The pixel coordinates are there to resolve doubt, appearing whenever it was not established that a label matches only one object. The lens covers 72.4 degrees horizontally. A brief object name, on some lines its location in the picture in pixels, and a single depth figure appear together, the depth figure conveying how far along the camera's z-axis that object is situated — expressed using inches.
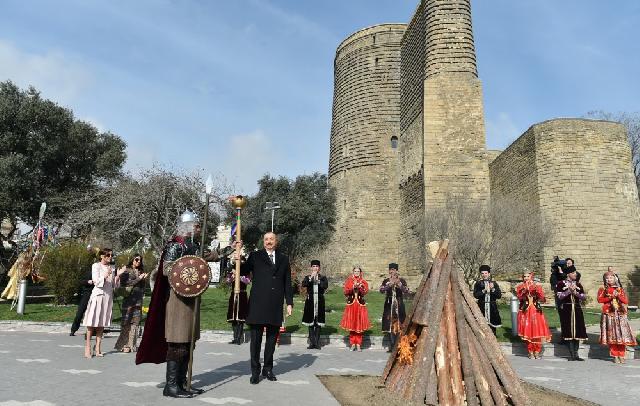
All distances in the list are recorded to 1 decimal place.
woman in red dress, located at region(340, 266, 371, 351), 384.5
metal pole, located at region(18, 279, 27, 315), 499.2
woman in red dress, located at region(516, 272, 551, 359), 364.5
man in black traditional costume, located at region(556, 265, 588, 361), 364.6
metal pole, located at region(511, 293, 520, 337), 451.2
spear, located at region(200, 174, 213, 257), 208.4
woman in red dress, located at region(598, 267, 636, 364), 354.6
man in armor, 198.2
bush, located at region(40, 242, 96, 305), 612.1
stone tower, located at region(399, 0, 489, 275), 1062.4
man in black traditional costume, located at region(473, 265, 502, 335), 398.3
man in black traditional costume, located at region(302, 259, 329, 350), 392.5
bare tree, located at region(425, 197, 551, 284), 815.1
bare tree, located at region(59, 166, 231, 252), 962.7
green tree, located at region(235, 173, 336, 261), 1385.3
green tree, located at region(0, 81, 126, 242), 999.0
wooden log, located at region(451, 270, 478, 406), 190.1
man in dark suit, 233.3
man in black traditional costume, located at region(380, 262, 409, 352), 386.0
